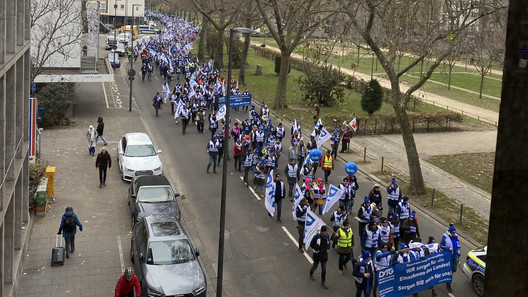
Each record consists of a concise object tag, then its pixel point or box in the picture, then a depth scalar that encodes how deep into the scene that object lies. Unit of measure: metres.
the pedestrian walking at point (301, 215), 17.25
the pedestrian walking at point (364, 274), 13.81
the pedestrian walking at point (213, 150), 24.45
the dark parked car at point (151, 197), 18.36
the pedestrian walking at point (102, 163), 22.28
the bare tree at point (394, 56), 20.88
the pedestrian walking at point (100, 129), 28.61
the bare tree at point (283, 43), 35.50
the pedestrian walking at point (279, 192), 19.31
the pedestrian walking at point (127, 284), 12.84
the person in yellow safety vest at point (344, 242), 15.36
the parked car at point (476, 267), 15.05
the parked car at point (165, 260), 13.49
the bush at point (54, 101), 31.72
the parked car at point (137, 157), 23.09
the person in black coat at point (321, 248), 14.78
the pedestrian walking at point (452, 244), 15.24
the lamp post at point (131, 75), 36.24
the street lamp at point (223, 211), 13.91
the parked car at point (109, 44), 67.62
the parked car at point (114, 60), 52.73
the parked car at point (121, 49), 62.00
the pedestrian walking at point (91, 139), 26.53
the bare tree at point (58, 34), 32.10
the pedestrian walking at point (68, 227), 16.05
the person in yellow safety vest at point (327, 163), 23.66
